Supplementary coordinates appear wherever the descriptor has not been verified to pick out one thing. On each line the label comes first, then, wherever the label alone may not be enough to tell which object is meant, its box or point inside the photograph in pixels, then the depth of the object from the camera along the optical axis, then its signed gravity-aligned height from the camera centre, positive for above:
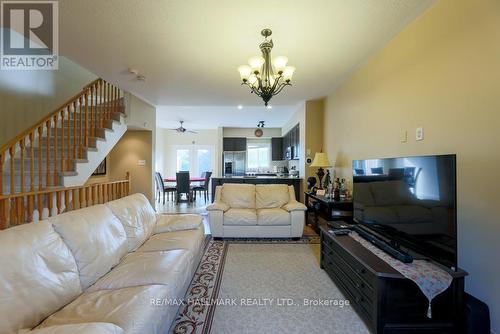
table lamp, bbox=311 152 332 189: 4.09 +0.10
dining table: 7.55 -0.46
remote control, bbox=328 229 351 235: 2.34 -0.70
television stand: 1.48 -0.96
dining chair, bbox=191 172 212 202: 7.04 -0.64
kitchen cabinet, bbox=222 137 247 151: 8.48 +0.89
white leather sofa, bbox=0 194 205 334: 1.05 -0.71
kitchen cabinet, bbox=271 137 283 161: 8.37 +0.73
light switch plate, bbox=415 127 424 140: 2.06 +0.32
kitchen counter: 5.22 -0.33
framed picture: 4.99 -0.08
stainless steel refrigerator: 8.47 +0.15
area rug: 1.69 -1.22
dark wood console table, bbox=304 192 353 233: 3.26 -0.67
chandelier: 2.24 +1.03
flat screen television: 1.38 -0.28
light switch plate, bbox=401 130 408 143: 2.27 +0.33
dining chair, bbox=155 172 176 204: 6.48 -0.61
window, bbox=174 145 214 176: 9.46 +0.34
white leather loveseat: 3.51 -0.88
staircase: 2.57 +0.10
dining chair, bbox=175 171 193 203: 6.43 -0.48
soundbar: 1.61 -0.67
